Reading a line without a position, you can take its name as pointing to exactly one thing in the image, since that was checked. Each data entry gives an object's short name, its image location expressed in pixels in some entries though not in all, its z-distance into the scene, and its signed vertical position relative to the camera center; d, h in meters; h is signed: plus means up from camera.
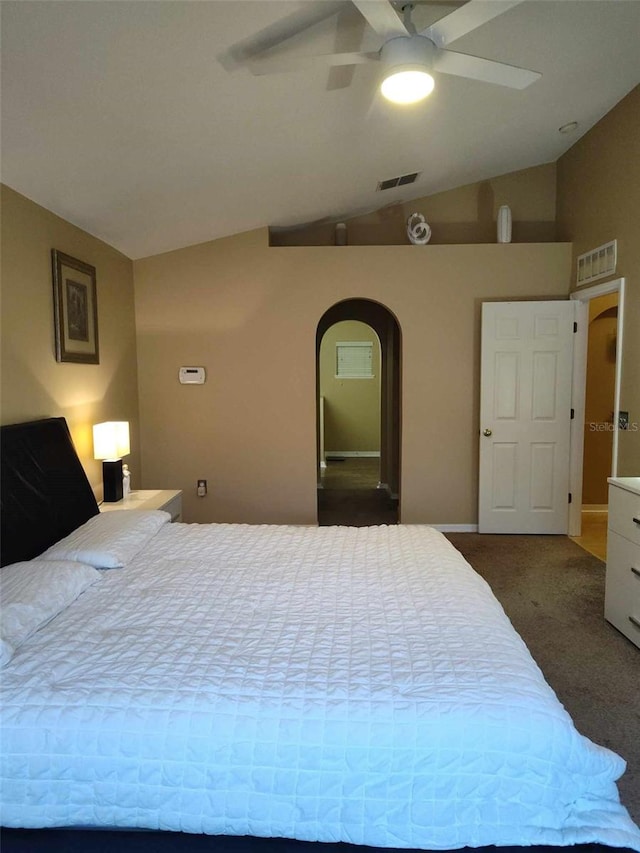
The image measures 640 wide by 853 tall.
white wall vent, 3.64 +0.97
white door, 4.25 -0.22
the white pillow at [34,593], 1.51 -0.67
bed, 1.18 -0.82
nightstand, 3.21 -0.71
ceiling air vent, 3.89 +1.65
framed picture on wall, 2.91 +0.52
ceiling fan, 1.74 +1.29
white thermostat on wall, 4.34 +0.15
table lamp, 3.22 -0.39
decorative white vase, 4.29 +1.42
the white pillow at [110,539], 2.11 -0.65
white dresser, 2.55 -0.89
